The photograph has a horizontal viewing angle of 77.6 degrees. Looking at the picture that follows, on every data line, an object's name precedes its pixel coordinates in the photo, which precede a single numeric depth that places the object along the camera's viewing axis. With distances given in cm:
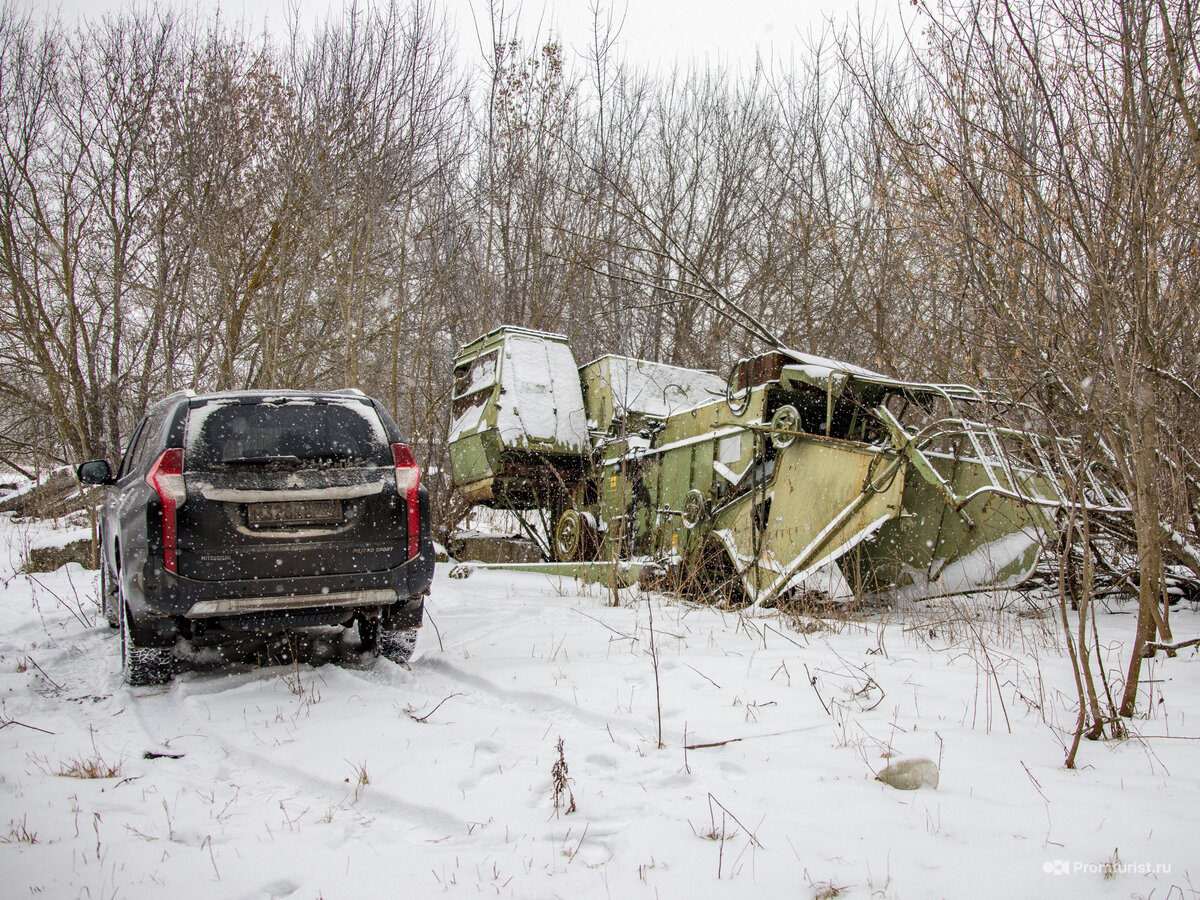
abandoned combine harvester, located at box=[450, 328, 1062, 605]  624
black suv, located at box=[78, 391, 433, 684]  403
